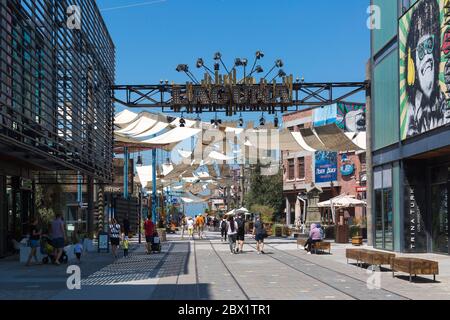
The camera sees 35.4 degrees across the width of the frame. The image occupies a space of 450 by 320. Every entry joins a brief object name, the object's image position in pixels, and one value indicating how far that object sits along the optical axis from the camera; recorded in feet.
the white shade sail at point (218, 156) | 143.13
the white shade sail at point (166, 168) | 172.76
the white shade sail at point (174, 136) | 121.39
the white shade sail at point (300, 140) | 116.65
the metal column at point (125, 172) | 136.45
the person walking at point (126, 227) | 107.65
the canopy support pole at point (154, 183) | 138.92
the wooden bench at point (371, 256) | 61.41
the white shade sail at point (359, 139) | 122.72
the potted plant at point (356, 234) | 110.52
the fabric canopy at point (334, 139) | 112.47
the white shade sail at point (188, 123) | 128.57
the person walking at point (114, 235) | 84.69
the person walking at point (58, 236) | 70.38
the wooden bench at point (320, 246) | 91.13
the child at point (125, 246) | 88.11
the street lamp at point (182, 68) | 104.06
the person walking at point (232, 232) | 95.06
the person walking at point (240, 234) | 96.58
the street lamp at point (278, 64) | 106.83
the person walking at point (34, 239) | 71.15
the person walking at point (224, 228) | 129.81
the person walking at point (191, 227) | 146.61
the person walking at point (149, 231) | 95.20
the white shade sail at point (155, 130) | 120.06
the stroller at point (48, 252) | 72.84
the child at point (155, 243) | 96.05
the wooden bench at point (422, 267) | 53.16
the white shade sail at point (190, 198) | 275.78
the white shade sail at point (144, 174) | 181.47
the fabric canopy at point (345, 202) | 141.49
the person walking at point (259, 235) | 95.22
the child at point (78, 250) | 76.75
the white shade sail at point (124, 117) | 125.08
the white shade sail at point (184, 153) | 166.72
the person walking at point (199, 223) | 146.24
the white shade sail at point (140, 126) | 121.49
